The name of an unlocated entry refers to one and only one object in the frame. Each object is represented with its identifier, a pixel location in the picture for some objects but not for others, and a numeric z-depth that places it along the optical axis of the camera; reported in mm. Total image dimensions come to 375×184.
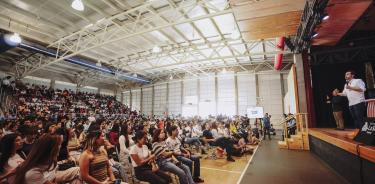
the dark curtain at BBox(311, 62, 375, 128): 6559
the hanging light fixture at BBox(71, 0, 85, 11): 4470
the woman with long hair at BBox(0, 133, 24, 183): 2094
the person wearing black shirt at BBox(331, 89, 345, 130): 5152
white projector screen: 12430
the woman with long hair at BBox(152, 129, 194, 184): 2948
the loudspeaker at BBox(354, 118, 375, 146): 2641
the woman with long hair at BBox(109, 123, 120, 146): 4309
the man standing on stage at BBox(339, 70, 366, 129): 3790
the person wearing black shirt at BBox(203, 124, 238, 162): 5320
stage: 2578
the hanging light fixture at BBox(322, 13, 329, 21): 4208
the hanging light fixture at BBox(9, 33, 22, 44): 6855
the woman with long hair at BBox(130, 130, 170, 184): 2709
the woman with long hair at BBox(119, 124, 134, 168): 3432
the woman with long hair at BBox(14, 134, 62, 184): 1508
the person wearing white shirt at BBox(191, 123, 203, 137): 6773
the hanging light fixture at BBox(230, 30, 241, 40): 8193
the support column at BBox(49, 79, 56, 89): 15275
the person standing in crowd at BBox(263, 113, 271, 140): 9930
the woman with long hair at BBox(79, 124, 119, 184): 2045
